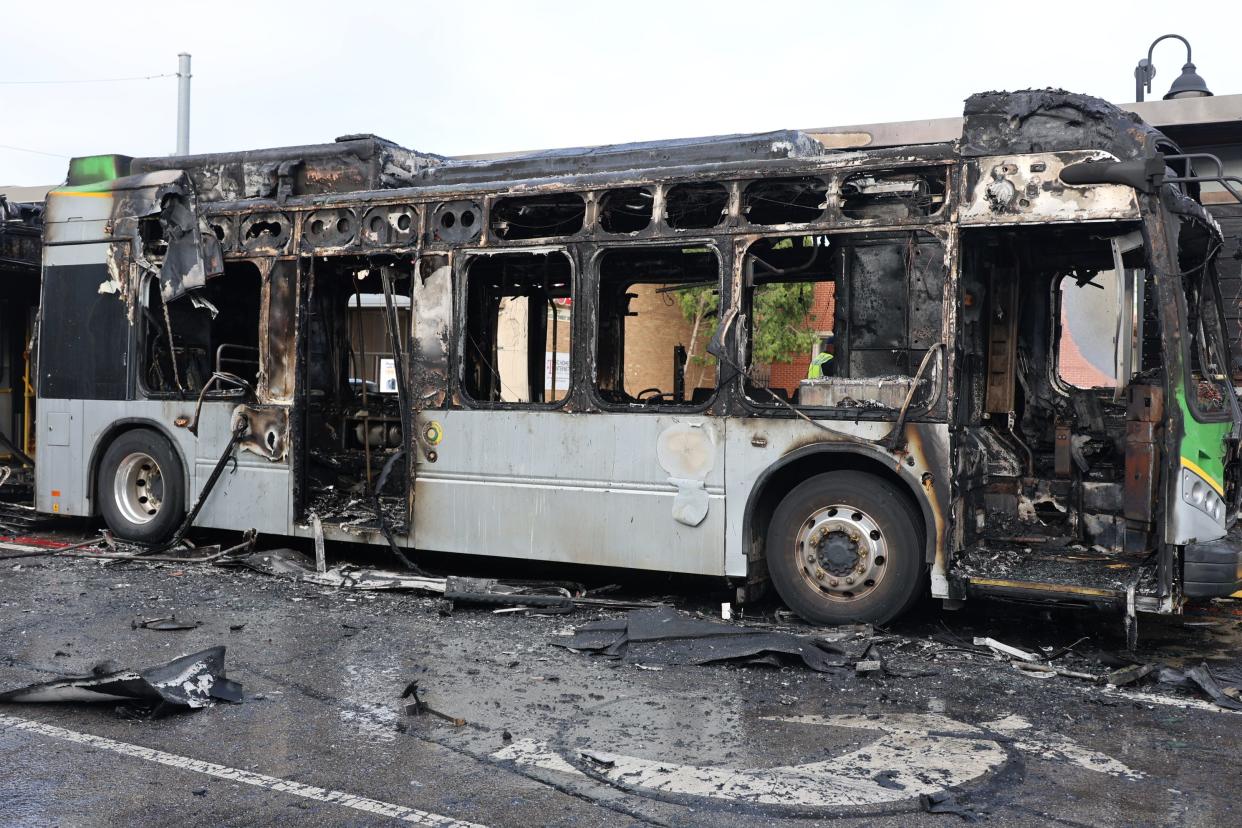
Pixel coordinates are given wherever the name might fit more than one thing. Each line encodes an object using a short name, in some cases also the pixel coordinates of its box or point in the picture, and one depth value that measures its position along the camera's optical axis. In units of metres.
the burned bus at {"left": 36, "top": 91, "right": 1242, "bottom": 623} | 6.84
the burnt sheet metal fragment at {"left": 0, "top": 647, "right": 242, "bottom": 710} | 5.44
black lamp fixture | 13.85
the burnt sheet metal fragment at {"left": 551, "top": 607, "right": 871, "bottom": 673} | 6.50
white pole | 24.06
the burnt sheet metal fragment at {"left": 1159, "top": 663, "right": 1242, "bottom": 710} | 5.78
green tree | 8.55
